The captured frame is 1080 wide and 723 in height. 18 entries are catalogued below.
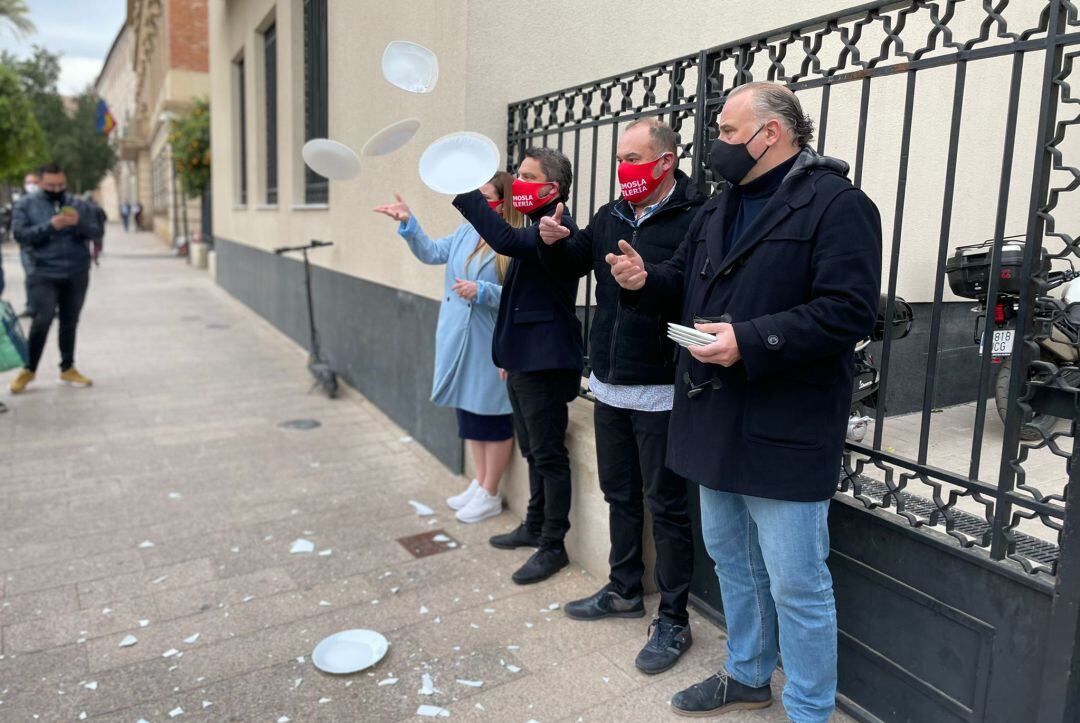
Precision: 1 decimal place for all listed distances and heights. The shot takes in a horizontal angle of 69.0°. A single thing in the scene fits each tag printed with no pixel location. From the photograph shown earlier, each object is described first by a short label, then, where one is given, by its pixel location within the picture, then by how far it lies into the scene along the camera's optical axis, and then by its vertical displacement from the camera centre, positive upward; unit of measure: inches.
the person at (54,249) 271.0 -10.9
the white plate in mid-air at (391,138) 141.2 +16.4
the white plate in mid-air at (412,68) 139.7 +28.6
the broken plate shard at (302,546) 160.9 -65.4
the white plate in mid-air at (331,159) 159.5 +13.9
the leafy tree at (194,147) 717.9 +68.7
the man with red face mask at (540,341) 133.6 -19.1
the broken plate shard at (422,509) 180.9 -64.2
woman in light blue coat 161.5 -26.2
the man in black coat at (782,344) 83.1 -10.7
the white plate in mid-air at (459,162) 128.1 +11.3
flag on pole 1258.0 +158.5
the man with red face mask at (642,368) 113.0 -19.4
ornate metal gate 81.6 -33.2
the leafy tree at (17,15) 1184.2 +308.8
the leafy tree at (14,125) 806.5 +95.5
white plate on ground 118.8 -65.3
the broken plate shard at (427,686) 113.4 -65.7
